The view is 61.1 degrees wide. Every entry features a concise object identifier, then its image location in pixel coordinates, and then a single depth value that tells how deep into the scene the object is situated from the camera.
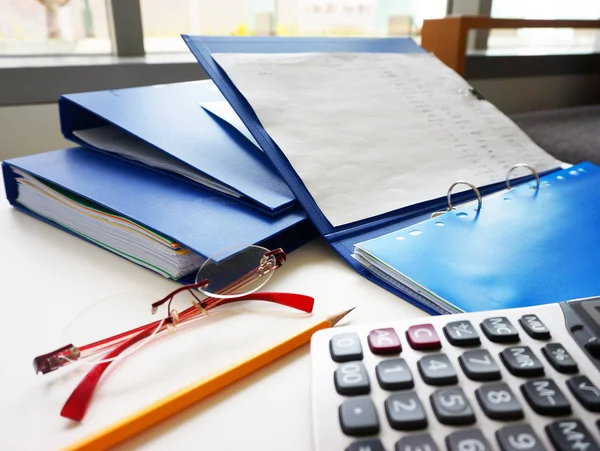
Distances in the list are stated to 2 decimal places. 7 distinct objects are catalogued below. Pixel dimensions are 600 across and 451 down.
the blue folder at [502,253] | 0.33
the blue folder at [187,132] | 0.42
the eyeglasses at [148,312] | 0.26
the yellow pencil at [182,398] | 0.22
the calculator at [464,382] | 0.21
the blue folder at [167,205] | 0.36
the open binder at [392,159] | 0.35
